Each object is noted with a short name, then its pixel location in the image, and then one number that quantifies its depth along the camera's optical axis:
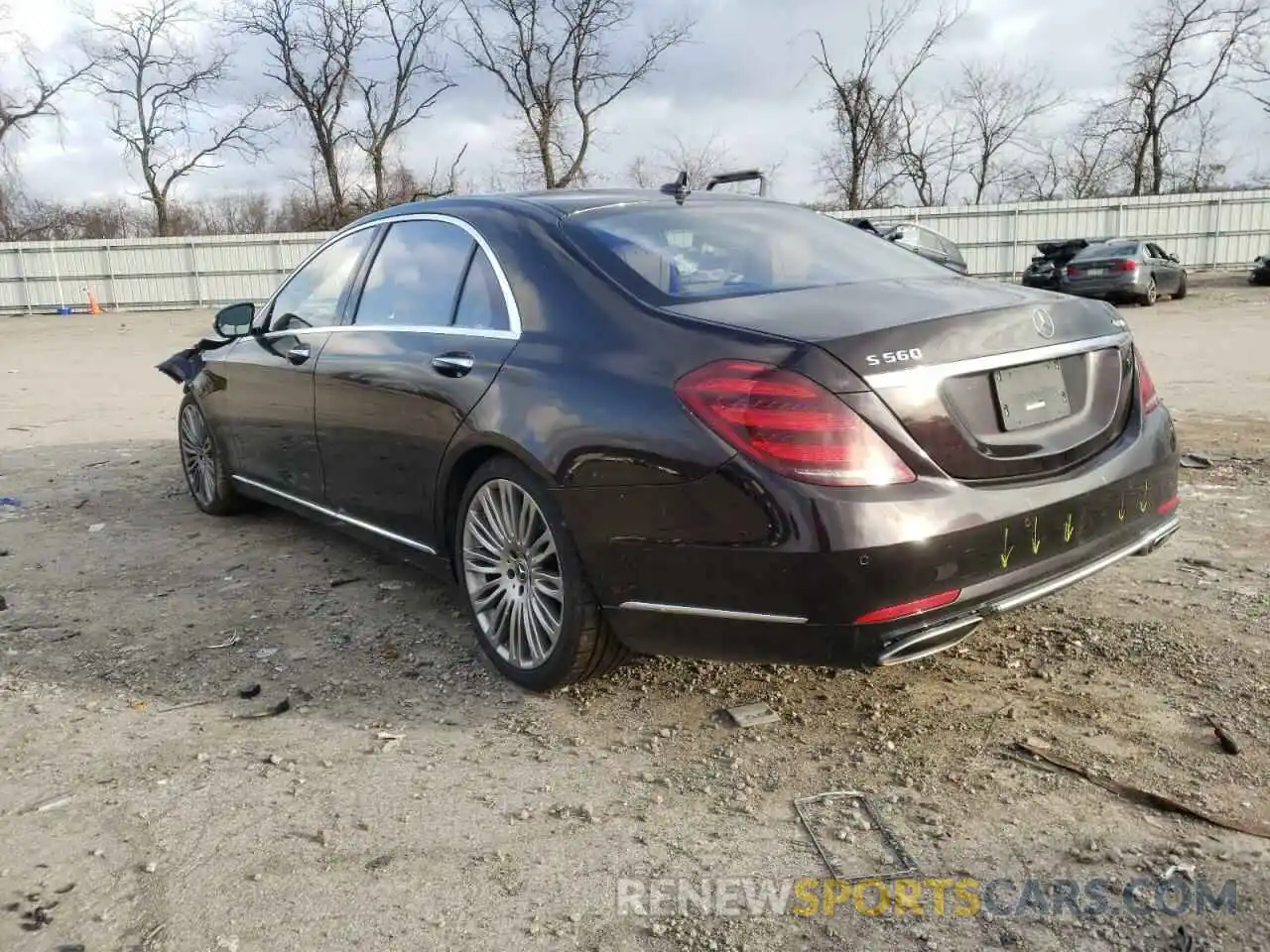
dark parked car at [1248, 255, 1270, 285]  22.77
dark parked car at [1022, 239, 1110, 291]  21.30
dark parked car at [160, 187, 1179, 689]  2.45
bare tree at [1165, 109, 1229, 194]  40.00
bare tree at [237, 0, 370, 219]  40.00
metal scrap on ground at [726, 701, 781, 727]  2.98
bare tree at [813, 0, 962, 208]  39.16
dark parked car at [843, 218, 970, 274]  18.58
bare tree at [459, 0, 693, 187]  38.25
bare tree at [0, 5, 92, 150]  37.34
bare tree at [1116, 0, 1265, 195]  36.94
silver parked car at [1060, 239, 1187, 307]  19.27
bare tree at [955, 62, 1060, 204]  43.44
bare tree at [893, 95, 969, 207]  41.69
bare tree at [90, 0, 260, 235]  39.97
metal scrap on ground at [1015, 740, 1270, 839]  2.33
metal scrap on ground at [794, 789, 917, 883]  2.24
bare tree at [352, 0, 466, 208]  40.00
